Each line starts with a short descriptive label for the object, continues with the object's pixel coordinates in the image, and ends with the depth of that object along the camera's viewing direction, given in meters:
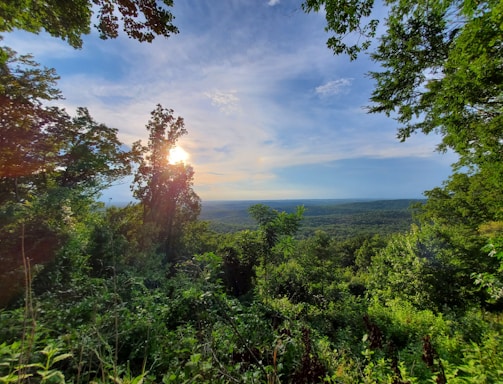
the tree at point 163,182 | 16.55
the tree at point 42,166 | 7.30
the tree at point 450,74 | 4.14
